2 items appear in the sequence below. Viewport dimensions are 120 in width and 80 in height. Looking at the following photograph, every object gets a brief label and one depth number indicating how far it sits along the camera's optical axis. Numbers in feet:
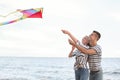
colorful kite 16.06
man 13.64
